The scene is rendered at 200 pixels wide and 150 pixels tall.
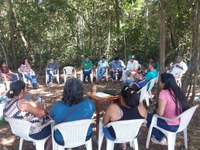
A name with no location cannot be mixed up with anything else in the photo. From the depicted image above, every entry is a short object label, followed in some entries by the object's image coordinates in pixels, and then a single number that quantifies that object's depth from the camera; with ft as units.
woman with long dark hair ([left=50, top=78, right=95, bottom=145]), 5.10
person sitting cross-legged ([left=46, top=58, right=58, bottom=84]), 16.02
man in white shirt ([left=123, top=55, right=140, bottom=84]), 14.85
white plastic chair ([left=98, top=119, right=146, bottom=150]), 5.20
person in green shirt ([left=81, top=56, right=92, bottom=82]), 16.33
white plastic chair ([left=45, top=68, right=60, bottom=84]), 16.14
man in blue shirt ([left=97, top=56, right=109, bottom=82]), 16.54
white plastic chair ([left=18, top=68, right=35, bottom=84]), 14.95
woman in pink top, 5.93
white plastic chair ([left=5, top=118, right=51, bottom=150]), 5.27
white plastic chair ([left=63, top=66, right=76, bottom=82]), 16.48
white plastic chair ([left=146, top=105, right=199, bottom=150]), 5.83
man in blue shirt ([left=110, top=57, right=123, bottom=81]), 16.64
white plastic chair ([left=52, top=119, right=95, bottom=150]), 4.95
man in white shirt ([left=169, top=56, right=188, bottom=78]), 13.38
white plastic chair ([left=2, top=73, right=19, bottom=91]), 13.20
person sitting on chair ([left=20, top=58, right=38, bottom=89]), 14.85
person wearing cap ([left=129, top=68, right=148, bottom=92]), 9.66
